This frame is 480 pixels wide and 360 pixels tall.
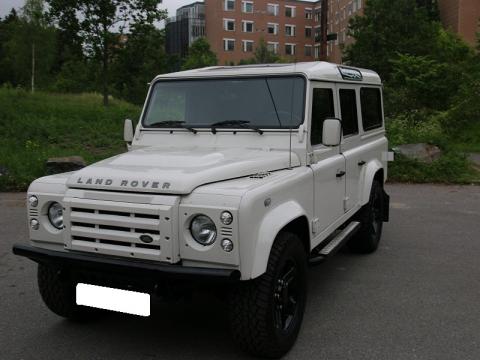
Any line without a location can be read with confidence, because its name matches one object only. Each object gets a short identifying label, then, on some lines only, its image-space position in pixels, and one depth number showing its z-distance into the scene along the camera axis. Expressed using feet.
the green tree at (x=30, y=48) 122.62
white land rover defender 10.32
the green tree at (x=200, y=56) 160.21
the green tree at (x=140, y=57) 68.03
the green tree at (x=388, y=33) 100.87
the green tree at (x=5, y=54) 136.13
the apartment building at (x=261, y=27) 232.94
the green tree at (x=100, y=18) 64.18
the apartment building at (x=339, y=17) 213.87
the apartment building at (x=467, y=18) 135.74
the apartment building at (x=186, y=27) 255.70
